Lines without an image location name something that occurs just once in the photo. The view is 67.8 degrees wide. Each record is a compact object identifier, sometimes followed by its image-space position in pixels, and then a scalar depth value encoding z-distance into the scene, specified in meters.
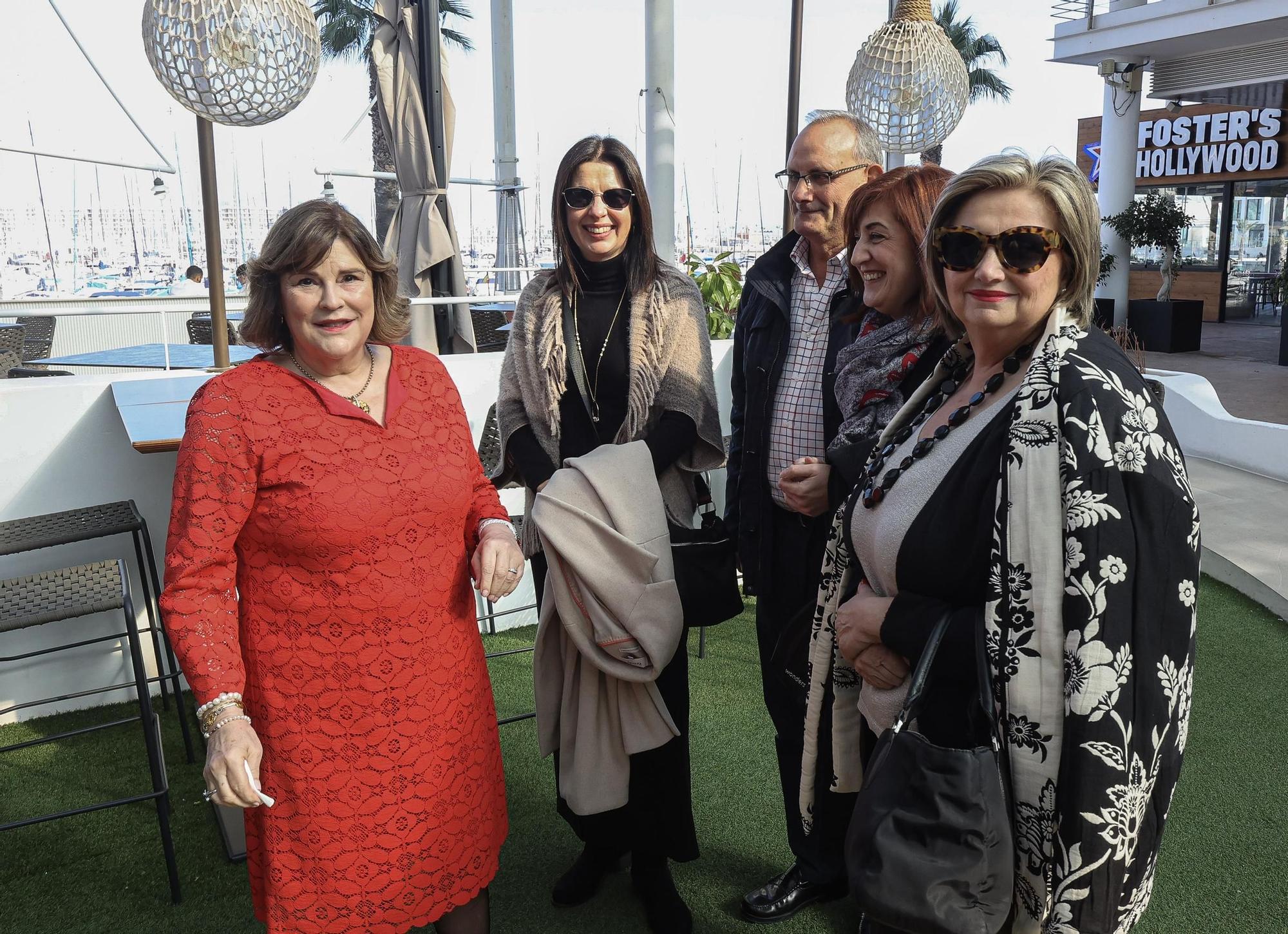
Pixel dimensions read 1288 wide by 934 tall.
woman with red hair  2.00
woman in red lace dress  1.68
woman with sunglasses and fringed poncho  2.42
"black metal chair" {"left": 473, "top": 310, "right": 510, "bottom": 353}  8.23
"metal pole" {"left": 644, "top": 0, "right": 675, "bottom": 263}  6.22
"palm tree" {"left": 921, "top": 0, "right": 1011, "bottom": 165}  25.97
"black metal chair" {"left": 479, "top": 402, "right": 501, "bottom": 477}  3.94
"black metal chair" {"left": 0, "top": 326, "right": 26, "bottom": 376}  7.89
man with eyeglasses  2.36
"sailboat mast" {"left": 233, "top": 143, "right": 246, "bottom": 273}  19.56
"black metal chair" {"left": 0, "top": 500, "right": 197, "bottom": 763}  3.10
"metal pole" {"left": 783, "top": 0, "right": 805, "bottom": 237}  6.48
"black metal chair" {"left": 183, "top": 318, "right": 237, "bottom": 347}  8.78
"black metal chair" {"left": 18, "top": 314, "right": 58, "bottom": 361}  8.93
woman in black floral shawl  1.23
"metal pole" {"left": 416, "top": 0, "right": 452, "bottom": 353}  5.14
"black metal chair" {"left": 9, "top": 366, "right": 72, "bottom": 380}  6.59
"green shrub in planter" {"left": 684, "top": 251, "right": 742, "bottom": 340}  6.32
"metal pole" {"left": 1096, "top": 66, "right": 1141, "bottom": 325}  14.61
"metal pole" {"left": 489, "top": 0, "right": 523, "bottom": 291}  11.72
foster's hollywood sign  18.09
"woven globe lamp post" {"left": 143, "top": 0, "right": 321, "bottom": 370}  3.36
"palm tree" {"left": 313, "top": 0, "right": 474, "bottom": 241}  21.53
